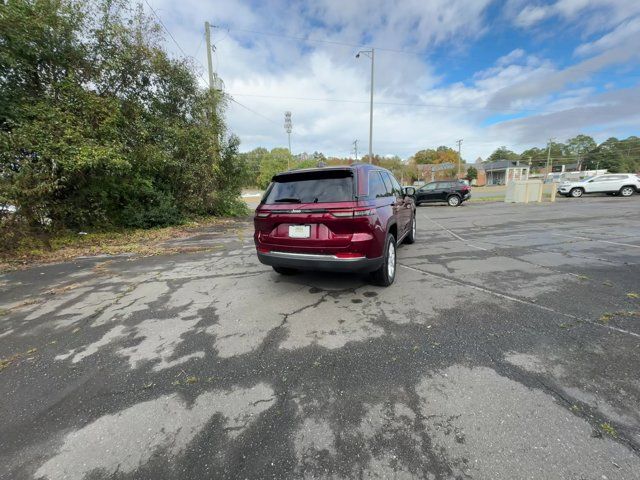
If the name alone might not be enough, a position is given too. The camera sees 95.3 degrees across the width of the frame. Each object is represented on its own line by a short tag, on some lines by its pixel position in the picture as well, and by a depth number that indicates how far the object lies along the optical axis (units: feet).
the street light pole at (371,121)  67.63
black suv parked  60.54
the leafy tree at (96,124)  21.71
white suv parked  64.34
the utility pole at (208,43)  47.33
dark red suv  11.82
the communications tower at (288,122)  153.38
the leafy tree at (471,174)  199.62
